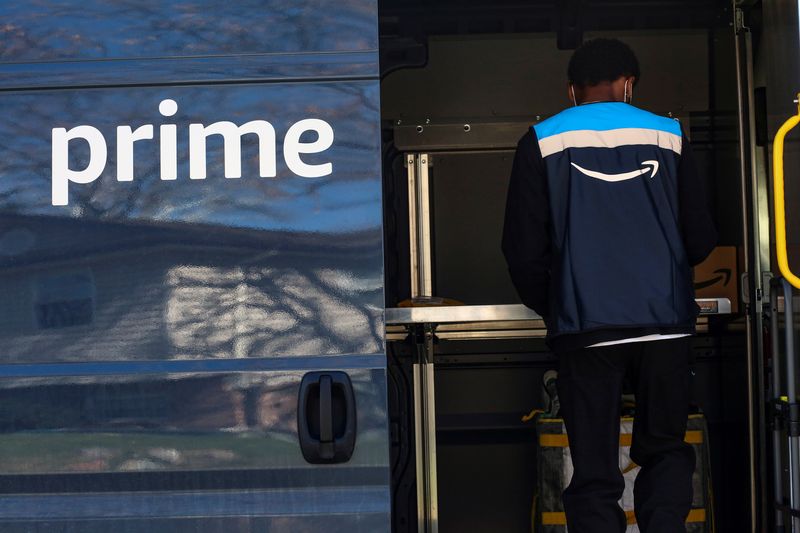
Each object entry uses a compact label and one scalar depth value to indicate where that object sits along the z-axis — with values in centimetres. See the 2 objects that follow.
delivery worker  556
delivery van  435
